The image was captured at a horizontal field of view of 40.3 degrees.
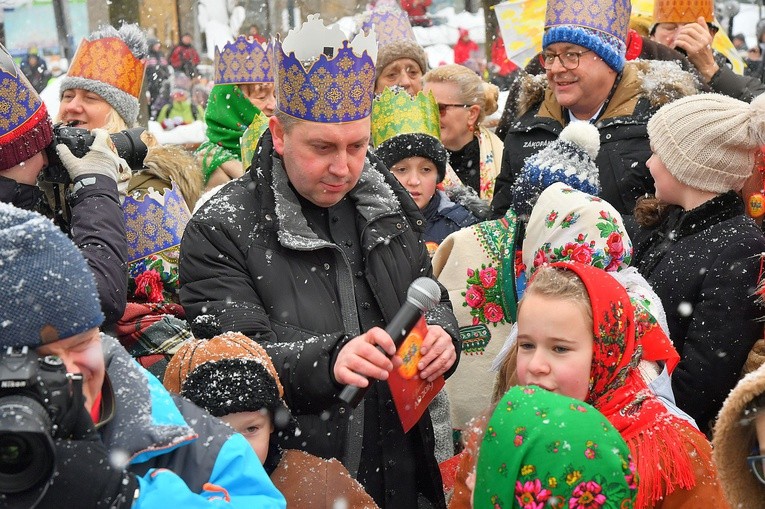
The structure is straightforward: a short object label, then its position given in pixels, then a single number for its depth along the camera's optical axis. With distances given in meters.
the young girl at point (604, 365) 3.04
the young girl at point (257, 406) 2.88
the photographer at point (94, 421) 1.93
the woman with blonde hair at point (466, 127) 6.79
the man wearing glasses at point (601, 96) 5.11
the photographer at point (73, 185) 3.50
